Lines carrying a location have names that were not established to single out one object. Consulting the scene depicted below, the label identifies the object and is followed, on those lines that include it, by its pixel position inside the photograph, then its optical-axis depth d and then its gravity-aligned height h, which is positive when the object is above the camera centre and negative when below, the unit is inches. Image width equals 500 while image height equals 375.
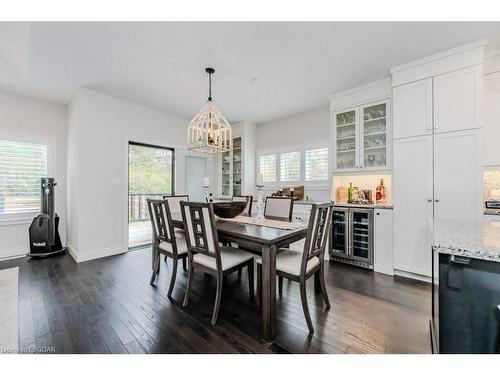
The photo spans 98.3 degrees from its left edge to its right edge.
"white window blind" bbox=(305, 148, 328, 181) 163.3 +17.7
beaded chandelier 103.0 +28.0
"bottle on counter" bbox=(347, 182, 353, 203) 137.4 -4.4
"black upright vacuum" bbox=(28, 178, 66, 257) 137.5 -25.4
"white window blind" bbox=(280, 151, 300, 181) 178.7 +17.9
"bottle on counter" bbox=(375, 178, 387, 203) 130.5 -4.2
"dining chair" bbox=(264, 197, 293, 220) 117.0 -11.6
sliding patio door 168.9 +10.8
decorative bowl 101.7 -10.2
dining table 64.4 -18.9
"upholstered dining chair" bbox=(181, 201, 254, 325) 73.5 -23.6
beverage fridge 120.6 -28.8
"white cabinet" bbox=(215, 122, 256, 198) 198.2 +20.9
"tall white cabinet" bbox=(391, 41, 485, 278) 93.3 +18.7
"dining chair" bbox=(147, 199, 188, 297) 92.9 -24.0
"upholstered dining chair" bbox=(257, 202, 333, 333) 68.1 -25.9
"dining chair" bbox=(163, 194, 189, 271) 126.6 -10.0
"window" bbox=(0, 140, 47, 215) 139.6 +9.2
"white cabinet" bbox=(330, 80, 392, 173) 123.2 +36.2
